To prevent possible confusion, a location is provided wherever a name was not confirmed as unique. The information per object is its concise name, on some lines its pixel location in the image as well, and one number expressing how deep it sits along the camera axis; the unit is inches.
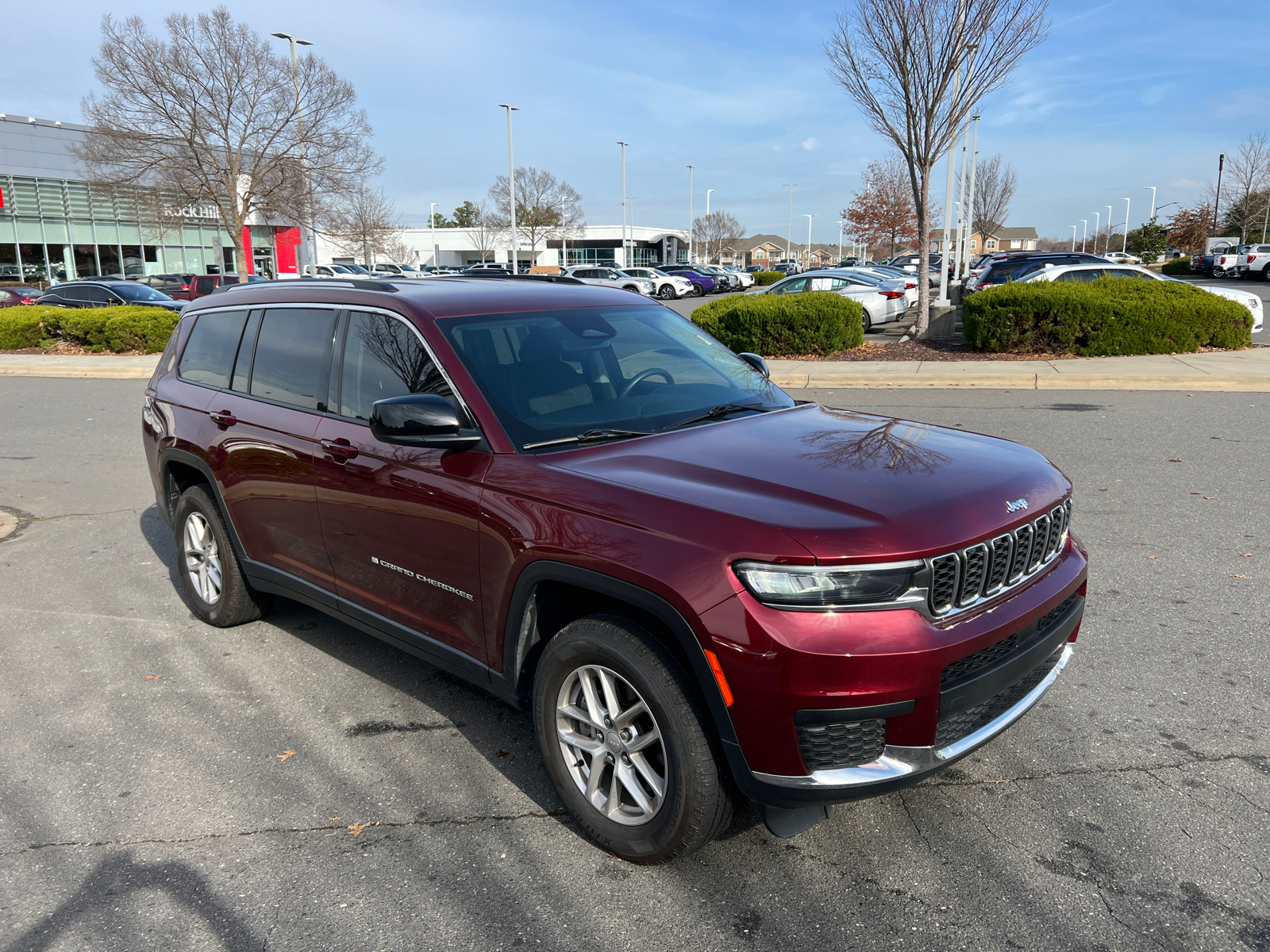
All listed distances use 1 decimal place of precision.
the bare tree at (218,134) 1054.4
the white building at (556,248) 3159.5
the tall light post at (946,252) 954.1
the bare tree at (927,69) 647.8
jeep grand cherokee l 100.6
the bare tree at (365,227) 1270.9
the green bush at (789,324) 674.2
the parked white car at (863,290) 901.2
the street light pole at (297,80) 1113.4
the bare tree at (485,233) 2945.4
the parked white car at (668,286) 1758.1
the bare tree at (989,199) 2223.2
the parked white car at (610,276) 1610.5
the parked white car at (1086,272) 794.2
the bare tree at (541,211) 2672.2
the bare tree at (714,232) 3969.0
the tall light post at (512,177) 1757.6
